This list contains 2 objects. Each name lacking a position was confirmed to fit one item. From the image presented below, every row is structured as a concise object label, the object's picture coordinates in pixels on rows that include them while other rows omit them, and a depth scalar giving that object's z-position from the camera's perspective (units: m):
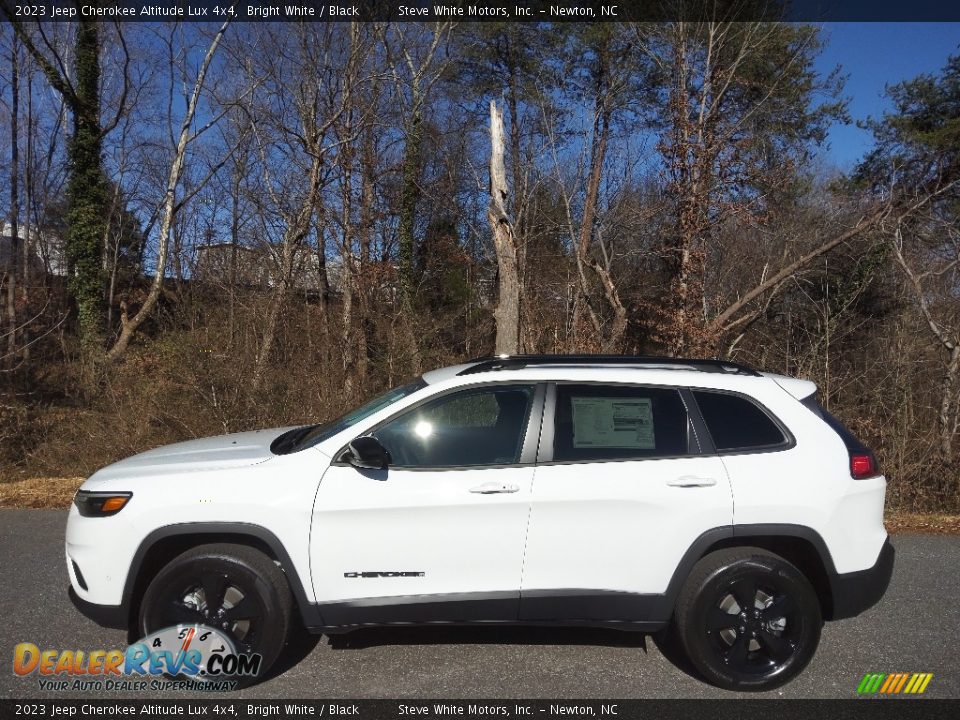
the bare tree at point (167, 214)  17.27
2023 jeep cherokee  3.41
